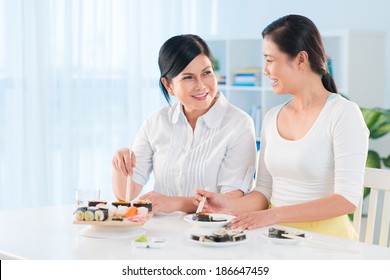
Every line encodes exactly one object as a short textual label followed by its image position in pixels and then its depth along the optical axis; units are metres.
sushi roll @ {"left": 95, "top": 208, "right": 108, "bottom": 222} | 3.43
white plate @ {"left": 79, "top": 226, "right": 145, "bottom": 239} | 3.40
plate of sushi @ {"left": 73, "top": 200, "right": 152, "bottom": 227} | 3.41
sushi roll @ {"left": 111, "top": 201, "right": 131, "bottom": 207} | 3.61
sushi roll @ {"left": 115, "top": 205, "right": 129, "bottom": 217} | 3.50
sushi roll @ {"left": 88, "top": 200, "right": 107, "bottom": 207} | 3.61
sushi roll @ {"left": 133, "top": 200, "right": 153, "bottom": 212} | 3.61
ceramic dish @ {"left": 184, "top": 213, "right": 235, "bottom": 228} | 3.56
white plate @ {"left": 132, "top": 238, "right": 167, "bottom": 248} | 3.17
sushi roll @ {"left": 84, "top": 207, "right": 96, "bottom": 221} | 3.43
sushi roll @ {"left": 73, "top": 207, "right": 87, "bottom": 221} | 3.45
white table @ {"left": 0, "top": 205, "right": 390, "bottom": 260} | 3.05
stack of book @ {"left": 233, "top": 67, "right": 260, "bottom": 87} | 8.17
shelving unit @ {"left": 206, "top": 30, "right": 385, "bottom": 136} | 7.05
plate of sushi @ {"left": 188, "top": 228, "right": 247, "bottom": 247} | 3.17
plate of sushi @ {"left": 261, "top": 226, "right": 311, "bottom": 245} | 3.21
